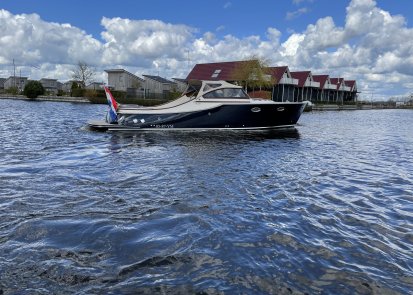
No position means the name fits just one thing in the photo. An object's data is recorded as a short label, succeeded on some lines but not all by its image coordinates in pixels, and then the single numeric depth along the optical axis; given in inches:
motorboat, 775.1
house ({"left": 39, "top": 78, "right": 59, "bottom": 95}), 5736.7
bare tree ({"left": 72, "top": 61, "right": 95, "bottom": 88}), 3575.3
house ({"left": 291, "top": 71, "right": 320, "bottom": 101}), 3014.8
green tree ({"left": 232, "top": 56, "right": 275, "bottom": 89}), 2319.1
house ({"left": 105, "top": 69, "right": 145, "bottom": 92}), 3550.7
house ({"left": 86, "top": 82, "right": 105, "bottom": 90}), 3816.4
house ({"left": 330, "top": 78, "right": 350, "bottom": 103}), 3713.6
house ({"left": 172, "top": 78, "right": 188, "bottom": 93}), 3188.7
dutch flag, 778.2
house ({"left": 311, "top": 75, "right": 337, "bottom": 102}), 3385.8
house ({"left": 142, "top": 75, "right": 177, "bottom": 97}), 3451.5
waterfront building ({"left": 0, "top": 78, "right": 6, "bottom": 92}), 5708.7
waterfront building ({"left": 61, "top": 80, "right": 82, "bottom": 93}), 5085.6
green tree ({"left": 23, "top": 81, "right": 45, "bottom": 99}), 3102.9
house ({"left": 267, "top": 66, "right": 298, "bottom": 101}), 2677.2
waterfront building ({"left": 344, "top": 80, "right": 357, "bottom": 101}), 4033.0
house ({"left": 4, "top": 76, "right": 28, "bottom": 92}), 5359.3
